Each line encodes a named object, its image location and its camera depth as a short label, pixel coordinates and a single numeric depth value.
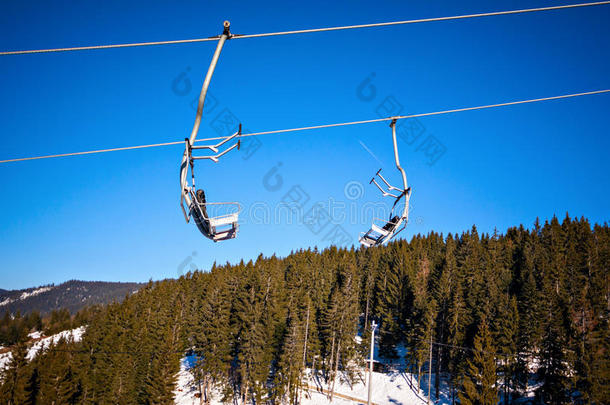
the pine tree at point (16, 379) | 41.72
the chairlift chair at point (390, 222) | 11.16
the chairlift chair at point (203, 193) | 6.79
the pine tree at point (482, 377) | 31.56
